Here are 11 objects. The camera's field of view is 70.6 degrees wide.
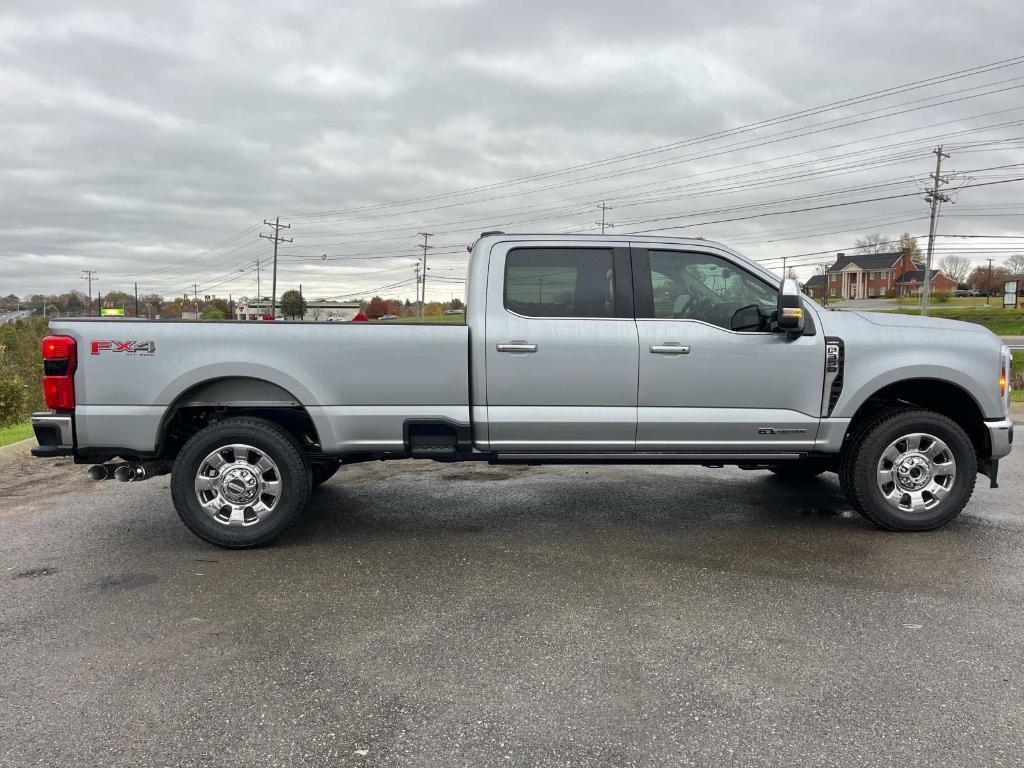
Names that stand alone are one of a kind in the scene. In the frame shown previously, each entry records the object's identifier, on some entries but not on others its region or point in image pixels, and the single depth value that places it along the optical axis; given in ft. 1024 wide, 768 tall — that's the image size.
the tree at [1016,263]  393.89
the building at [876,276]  354.54
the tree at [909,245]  290.81
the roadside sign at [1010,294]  209.46
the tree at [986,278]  368.27
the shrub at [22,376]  40.81
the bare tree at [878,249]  336.18
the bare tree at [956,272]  412.57
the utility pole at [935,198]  165.99
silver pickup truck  15.40
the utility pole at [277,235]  224.33
